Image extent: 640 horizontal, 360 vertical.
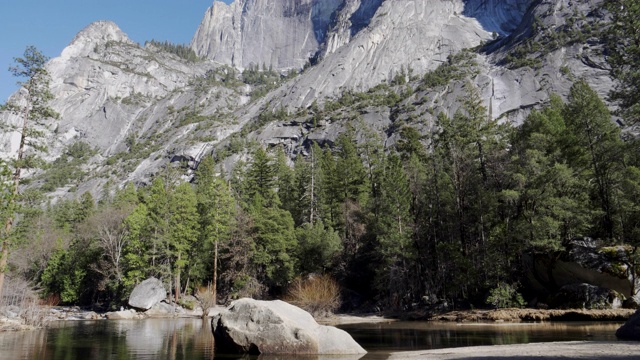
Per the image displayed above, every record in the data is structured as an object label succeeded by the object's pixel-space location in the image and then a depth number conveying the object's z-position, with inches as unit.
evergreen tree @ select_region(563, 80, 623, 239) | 1343.4
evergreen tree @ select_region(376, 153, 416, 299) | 1573.6
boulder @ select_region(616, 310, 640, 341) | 657.0
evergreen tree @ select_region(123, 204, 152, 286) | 1862.7
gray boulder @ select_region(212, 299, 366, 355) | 636.1
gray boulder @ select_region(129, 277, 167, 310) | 1686.8
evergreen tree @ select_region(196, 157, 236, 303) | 1892.7
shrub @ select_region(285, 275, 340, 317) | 1433.3
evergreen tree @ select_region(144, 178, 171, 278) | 1893.5
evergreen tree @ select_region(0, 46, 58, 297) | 986.7
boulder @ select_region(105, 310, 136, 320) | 1563.4
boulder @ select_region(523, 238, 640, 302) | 1138.0
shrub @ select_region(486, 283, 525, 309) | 1304.1
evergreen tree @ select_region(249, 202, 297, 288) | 1839.3
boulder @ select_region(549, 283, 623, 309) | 1136.8
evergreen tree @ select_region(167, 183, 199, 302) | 1904.5
